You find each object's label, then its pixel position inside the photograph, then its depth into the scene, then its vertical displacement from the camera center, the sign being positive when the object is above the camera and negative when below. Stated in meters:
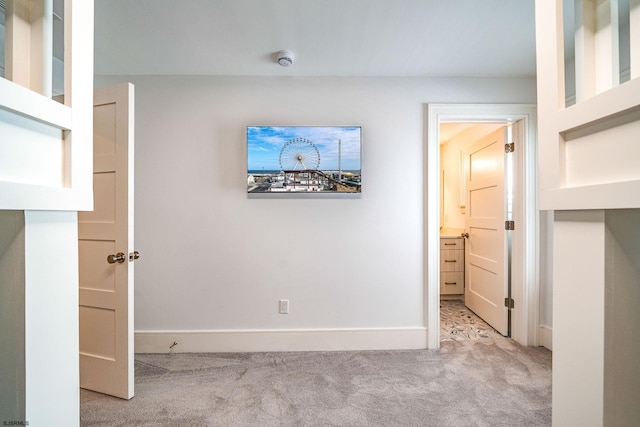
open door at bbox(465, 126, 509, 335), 2.68 -0.20
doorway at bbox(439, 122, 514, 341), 2.68 -0.25
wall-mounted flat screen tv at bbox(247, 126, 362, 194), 2.37 +0.50
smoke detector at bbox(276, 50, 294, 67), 2.05 +1.19
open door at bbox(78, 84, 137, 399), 1.74 -0.26
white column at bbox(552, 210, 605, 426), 0.60 -0.25
